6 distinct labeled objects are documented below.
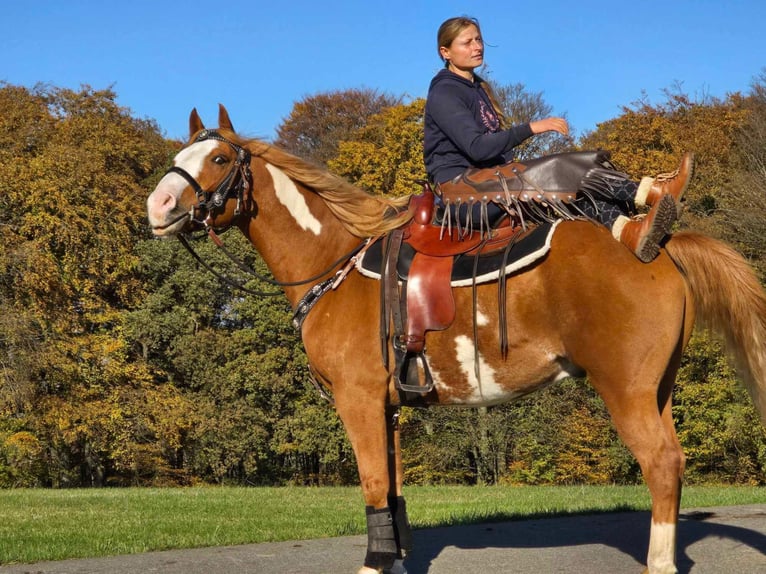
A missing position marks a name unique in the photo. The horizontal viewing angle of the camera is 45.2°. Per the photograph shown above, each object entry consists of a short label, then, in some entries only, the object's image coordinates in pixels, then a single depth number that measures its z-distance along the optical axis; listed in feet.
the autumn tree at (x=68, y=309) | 99.66
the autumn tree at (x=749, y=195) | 90.33
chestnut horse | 17.70
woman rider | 17.72
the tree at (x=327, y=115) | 148.56
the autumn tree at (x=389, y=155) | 115.85
